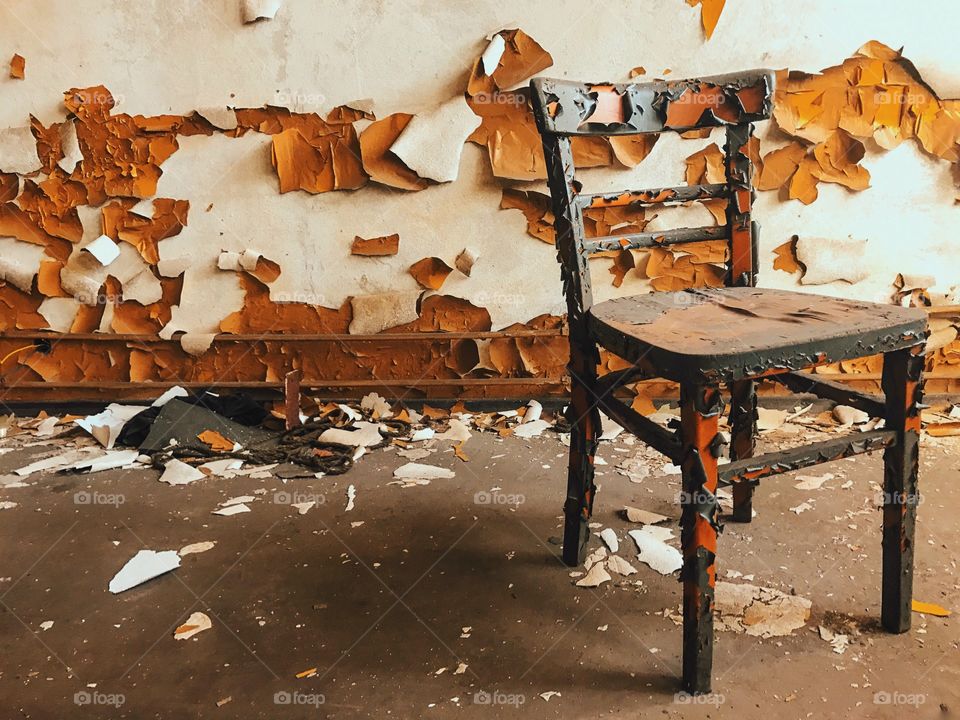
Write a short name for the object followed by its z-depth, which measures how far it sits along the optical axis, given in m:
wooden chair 1.16
